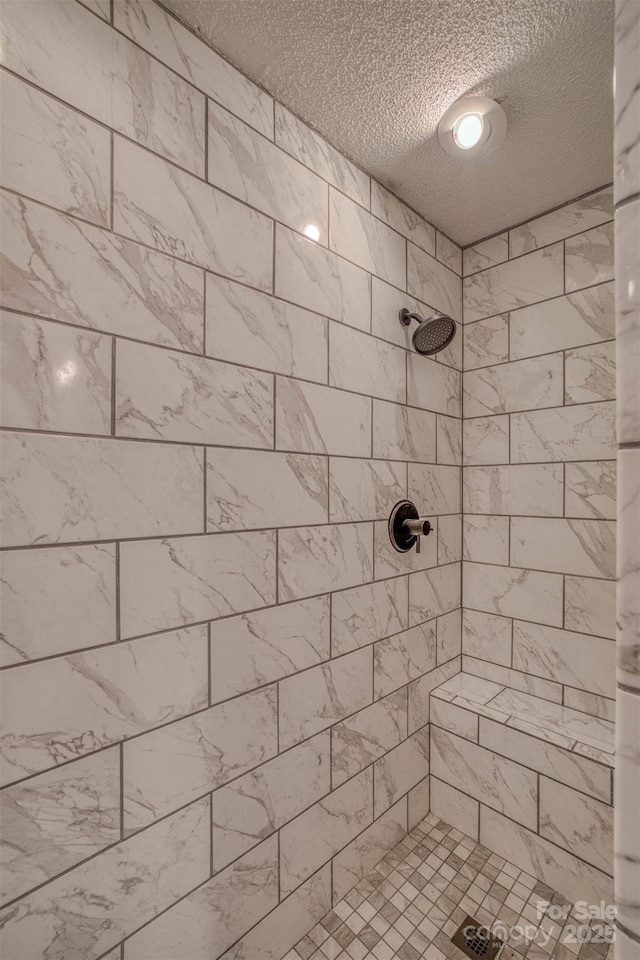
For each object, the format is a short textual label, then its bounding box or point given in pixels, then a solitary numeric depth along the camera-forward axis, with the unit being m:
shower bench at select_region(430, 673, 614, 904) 1.18
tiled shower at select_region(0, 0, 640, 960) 0.70
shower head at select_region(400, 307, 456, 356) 1.30
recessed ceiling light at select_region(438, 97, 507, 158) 1.09
